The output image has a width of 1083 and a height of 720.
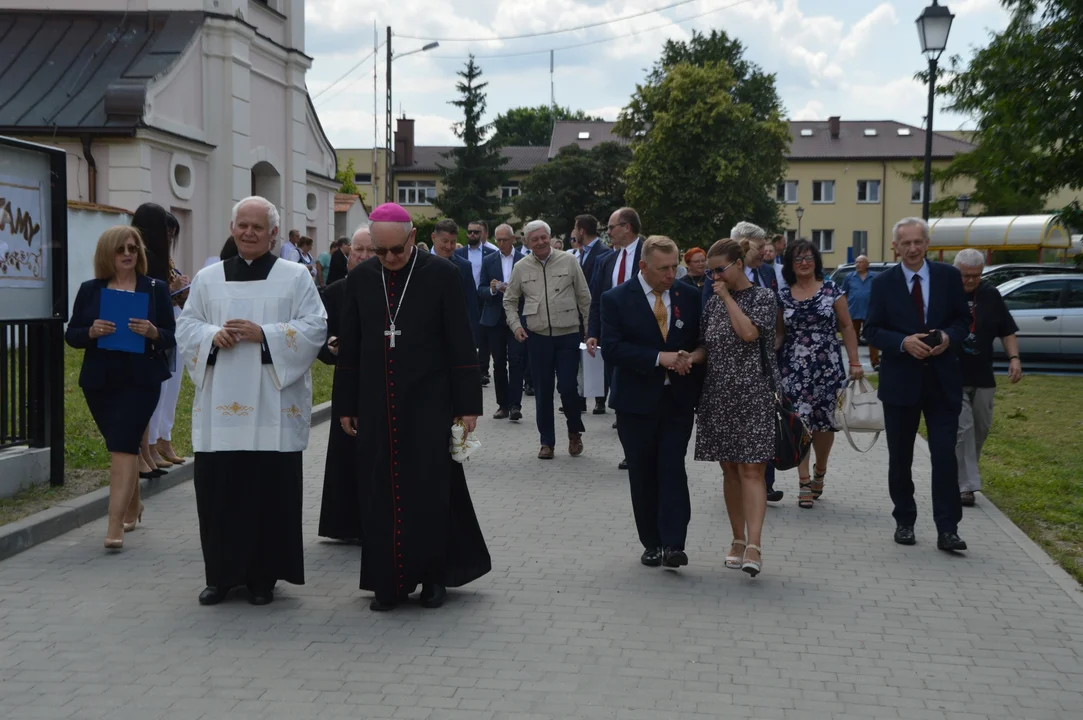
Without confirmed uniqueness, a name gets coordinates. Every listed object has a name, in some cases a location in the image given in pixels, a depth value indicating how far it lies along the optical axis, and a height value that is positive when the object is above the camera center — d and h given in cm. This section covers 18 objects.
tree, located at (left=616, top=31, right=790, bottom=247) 5988 +687
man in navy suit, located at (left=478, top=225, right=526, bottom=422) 1462 -14
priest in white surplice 620 -54
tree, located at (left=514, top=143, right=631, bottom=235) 7706 +693
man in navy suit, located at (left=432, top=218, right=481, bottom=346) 1273 +59
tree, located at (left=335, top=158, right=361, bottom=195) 8146 +769
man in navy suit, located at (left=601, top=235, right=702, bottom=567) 688 -45
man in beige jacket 1142 -15
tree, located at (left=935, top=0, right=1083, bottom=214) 1537 +264
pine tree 7981 +736
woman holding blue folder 736 -35
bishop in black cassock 613 -52
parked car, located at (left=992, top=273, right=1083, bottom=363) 2114 -15
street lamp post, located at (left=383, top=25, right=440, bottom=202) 3331 +347
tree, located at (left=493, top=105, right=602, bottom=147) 11225 +1540
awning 3806 +221
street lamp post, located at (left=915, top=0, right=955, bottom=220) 1752 +378
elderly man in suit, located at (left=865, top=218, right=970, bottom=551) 762 -33
